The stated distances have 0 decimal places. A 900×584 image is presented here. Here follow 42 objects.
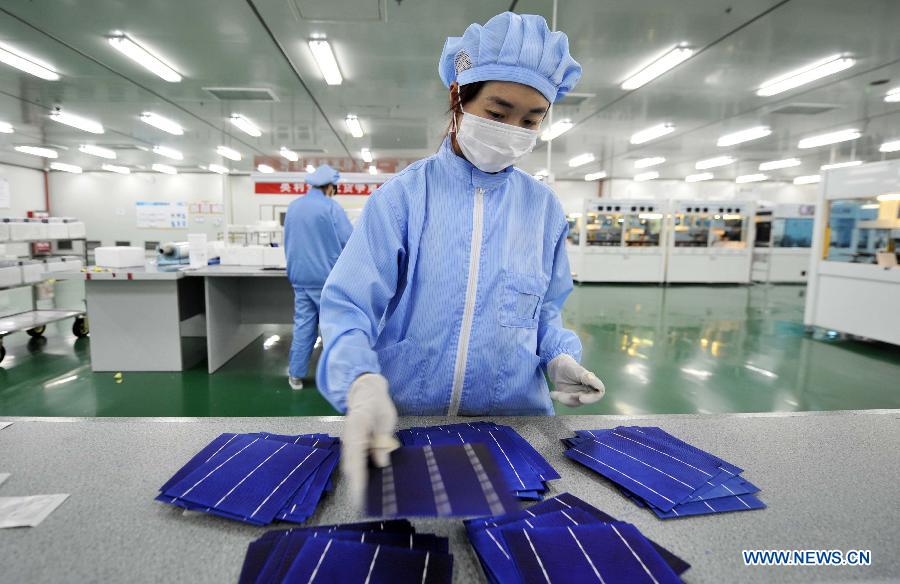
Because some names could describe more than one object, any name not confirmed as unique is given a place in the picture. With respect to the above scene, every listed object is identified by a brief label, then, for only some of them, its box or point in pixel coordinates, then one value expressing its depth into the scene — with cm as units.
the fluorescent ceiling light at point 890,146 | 1015
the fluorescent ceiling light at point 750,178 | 1538
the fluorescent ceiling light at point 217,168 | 1407
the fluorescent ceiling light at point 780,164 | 1233
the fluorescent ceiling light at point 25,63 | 549
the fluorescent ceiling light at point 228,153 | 1126
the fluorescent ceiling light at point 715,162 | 1228
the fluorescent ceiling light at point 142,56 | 516
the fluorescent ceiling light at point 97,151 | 1108
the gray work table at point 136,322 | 391
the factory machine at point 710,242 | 1073
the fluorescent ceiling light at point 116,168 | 1401
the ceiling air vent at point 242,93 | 689
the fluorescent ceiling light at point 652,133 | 908
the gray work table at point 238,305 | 406
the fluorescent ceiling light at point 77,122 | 827
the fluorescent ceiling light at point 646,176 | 1525
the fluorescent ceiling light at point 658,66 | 540
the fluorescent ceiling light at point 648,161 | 1258
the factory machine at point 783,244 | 1099
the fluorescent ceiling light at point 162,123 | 839
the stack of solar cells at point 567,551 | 59
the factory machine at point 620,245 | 1061
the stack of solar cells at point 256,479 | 72
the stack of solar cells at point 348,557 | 57
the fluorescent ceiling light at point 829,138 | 920
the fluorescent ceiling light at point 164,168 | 1411
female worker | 96
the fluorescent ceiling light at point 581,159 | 1224
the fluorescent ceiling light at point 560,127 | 872
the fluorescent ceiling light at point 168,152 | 1138
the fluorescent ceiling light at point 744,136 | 910
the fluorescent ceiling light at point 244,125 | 844
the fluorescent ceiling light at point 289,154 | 1137
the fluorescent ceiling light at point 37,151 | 1116
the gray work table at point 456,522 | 63
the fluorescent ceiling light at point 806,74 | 558
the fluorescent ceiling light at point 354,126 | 848
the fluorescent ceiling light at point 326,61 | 525
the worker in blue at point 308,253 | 372
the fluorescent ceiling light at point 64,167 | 1370
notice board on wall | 1526
